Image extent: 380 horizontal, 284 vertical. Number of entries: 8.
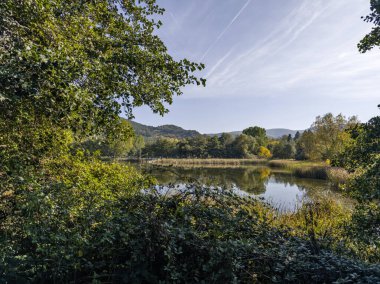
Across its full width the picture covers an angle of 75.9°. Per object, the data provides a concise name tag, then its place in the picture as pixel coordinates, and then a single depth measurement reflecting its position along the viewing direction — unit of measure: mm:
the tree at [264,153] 75938
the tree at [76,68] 2756
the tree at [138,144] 87219
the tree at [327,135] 30189
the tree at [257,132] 95225
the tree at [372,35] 3825
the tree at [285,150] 68000
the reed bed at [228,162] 59456
